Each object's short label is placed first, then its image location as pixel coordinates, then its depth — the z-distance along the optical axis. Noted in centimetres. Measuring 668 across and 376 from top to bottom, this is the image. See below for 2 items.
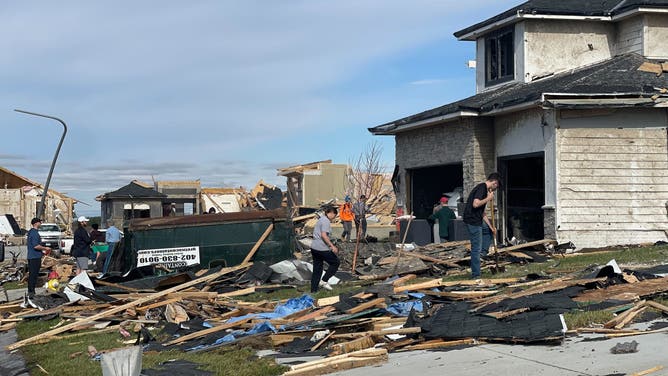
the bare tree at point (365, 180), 4650
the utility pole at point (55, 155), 3391
